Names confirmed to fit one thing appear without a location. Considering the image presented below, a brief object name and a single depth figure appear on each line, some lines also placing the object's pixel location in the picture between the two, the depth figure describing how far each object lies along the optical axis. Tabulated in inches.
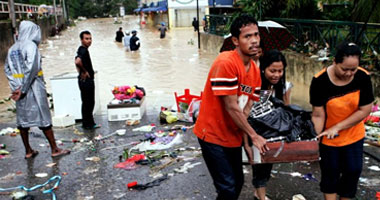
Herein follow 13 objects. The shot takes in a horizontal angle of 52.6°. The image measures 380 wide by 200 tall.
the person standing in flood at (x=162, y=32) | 1171.4
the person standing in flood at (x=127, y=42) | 867.1
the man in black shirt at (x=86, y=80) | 244.5
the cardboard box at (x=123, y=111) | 271.7
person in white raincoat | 185.6
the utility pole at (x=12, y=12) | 715.5
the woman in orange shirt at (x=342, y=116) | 110.0
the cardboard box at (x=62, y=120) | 263.0
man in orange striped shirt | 97.9
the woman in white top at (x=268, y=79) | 125.1
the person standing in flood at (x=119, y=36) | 1094.4
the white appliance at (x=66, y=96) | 270.5
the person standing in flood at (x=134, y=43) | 829.2
